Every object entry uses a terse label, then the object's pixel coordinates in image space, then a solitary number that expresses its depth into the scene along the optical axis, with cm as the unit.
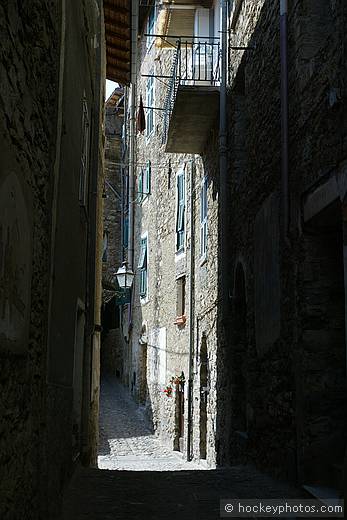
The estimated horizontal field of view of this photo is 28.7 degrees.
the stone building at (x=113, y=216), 2434
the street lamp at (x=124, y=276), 1498
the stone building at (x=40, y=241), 302
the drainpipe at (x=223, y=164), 983
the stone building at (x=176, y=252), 1152
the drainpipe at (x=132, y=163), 2155
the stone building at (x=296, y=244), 557
